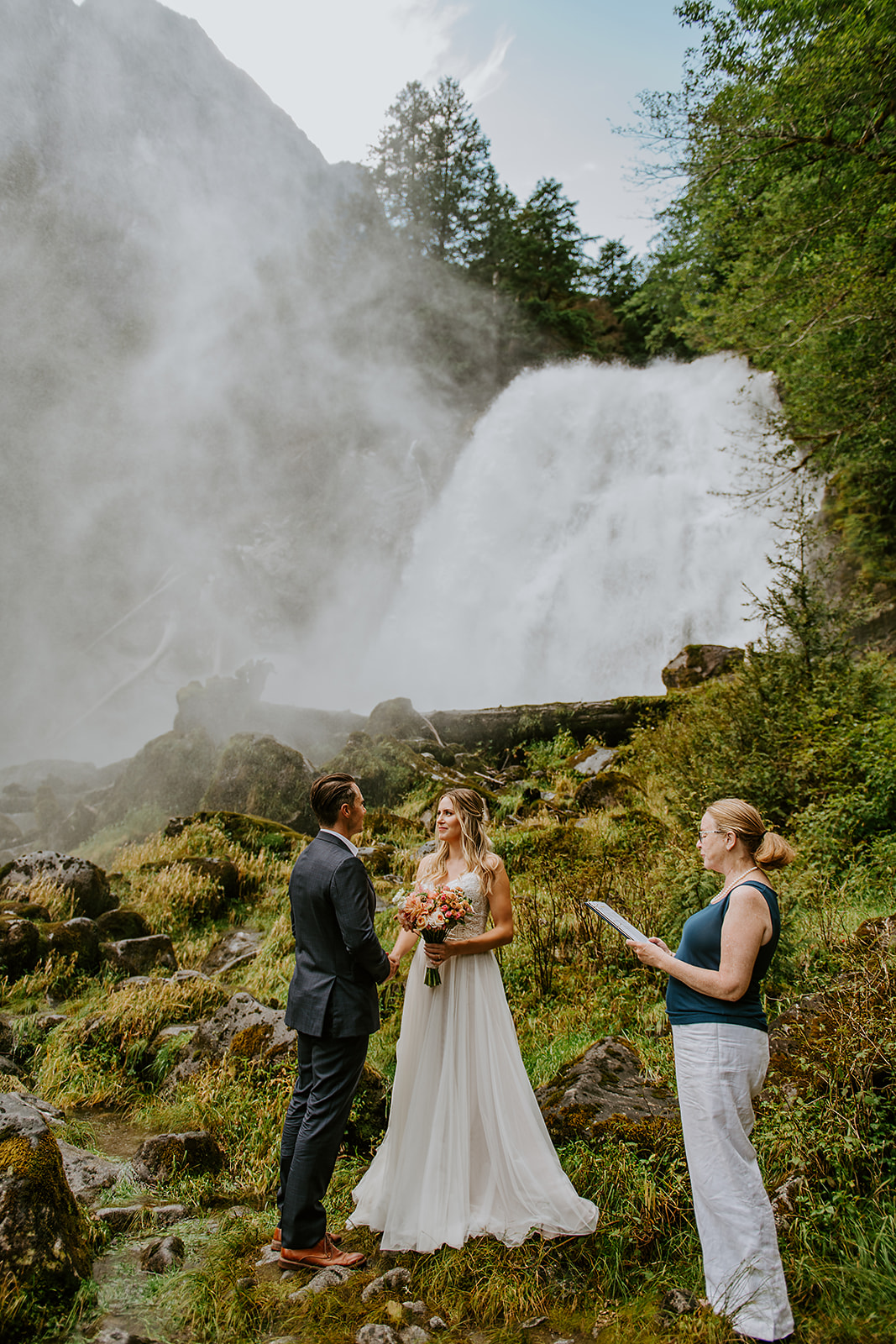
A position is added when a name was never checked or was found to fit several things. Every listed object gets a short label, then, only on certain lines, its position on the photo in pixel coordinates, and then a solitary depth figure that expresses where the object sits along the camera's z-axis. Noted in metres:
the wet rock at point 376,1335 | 2.42
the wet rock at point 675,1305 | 2.49
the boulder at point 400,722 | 16.06
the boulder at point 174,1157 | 3.71
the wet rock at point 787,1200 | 2.71
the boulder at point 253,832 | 11.00
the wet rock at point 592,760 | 12.90
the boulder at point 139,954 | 6.80
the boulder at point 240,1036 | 4.77
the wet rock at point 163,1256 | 2.82
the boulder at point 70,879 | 7.91
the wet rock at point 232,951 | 7.48
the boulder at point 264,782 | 13.51
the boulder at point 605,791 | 10.52
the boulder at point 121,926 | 7.34
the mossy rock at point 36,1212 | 2.34
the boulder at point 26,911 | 7.08
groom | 2.88
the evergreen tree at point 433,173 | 32.94
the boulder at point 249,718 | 17.62
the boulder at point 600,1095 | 3.50
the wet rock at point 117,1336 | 2.19
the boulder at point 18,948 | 6.42
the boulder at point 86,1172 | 3.45
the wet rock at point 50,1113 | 4.16
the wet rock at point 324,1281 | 2.69
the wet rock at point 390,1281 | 2.72
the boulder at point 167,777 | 16.06
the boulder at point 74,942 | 6.64
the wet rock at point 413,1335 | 2.46
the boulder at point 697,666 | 14.30
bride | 3.01
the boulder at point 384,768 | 13.99
